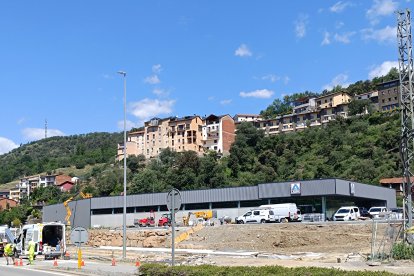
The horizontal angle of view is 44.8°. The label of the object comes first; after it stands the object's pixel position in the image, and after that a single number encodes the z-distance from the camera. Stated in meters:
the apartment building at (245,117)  193.75
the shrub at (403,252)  24.31
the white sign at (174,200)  15.80
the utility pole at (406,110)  32.38
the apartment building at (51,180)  192.12
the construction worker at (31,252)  30.90
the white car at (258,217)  56.47
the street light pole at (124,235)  31.80
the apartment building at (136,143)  174.88
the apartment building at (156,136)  166.88
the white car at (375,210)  57.78
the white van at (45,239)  35.19
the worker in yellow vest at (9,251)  32.19
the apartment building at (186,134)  161.00
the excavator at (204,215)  72.63
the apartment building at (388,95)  141.75
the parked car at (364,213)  59.85
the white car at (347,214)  53.59
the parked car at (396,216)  47.05
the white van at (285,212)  57.44
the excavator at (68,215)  80.34
